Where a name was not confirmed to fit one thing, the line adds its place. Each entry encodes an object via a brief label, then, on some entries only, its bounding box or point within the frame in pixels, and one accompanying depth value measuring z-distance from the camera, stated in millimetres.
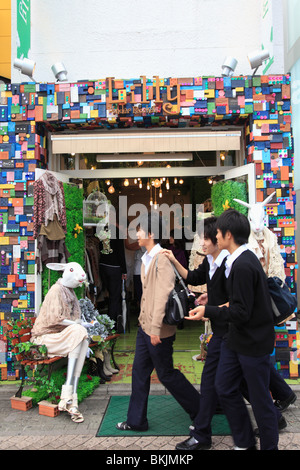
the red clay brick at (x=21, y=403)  4551
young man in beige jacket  3654
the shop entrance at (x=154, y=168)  5578
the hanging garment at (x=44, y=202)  5324
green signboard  5520
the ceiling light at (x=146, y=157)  6406
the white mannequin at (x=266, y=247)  4891
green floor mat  3936
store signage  5387
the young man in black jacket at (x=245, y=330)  2953
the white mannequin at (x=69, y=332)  4301
